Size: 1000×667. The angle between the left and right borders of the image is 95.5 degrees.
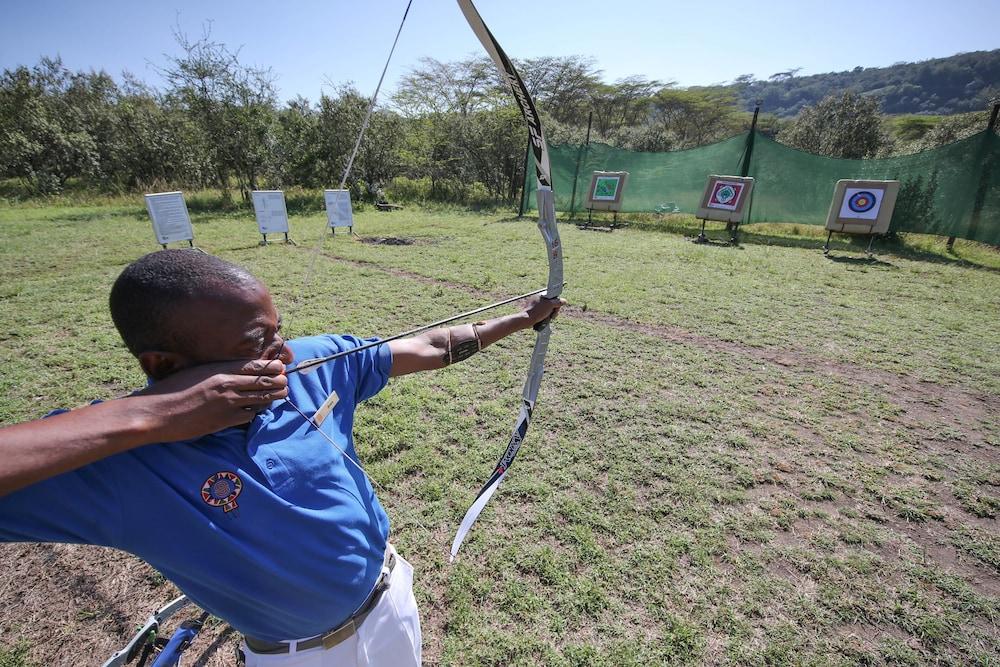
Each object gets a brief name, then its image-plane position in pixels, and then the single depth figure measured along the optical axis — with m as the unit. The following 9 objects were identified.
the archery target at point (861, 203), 9.01
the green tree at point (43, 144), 15.19
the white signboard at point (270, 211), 8.52
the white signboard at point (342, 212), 9.73
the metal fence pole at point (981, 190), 8.35
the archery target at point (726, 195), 10.59
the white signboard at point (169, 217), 7.18
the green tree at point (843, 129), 20.05
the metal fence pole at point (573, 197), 13.17
